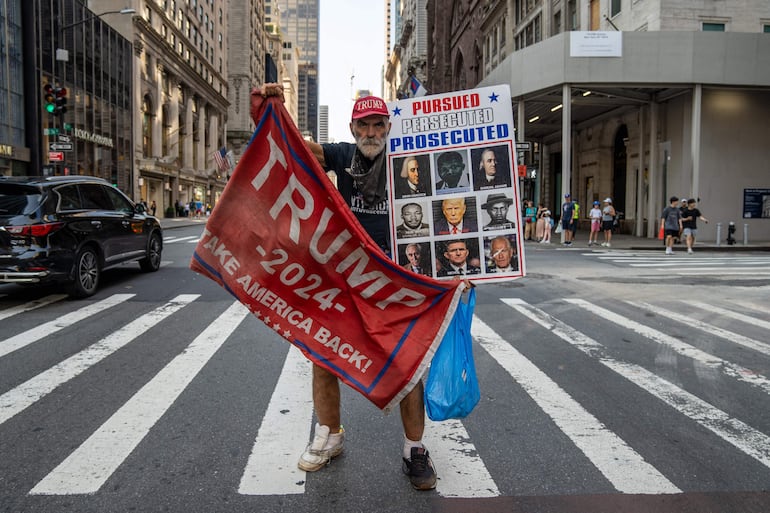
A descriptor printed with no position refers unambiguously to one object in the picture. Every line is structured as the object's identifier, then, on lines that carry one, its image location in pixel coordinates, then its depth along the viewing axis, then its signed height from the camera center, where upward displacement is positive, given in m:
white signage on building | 22.80 +6.94
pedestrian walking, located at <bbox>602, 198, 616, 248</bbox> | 21.80 +0.05
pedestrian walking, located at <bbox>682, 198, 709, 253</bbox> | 19.14 -0.02
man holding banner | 3.25 +0.08
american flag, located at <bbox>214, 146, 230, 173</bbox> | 35.66 +3.62
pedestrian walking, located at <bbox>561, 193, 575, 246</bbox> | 22.22 +0.08
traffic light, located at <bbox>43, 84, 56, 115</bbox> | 18.66 +3.89
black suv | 8.26 -0.17
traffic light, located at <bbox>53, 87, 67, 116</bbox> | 18.84 +3.94
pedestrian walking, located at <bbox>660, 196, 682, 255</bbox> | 19.11 -0.12
